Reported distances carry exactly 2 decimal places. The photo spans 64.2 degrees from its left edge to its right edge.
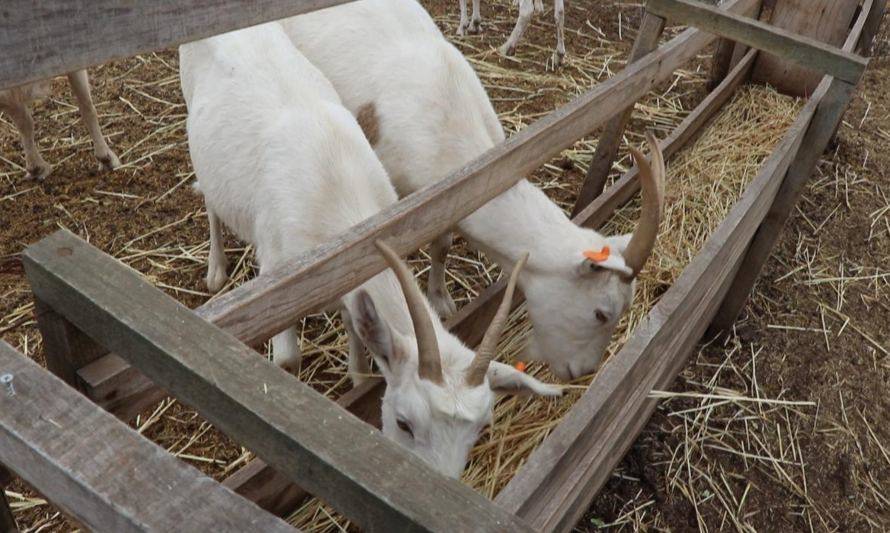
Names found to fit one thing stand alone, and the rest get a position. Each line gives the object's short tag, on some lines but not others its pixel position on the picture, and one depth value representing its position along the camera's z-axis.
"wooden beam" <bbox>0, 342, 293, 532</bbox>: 0.87
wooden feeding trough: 0.90
